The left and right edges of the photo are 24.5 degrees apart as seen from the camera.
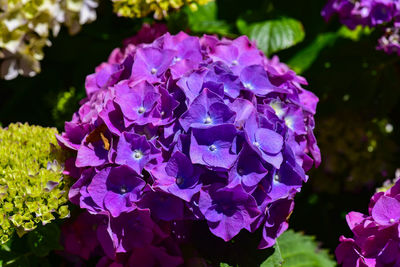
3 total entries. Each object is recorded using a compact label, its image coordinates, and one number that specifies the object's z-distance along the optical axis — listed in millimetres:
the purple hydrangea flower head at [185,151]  579
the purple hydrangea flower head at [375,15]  716
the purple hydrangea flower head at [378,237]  558
